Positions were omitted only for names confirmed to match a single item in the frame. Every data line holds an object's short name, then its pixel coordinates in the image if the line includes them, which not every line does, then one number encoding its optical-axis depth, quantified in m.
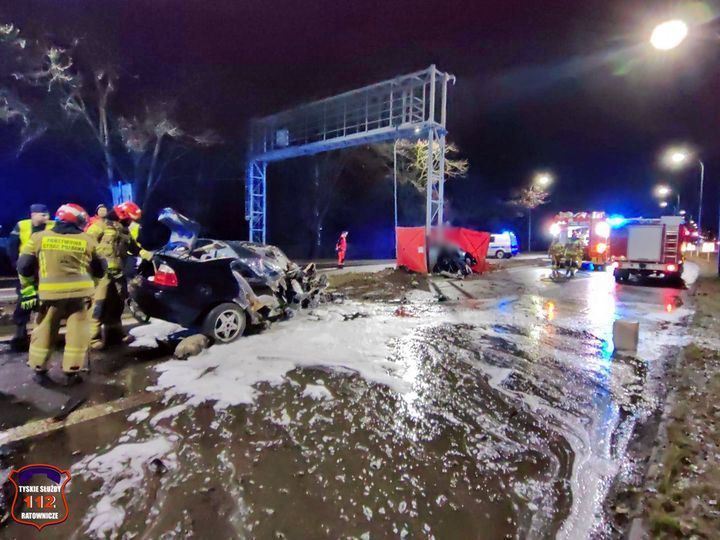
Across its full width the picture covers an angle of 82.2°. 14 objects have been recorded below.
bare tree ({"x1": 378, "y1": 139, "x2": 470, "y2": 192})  28.31
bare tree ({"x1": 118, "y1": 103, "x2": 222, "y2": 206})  19.73
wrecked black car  5.16
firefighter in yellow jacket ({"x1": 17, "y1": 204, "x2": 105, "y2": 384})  4.00
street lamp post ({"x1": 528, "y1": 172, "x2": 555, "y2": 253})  41.72
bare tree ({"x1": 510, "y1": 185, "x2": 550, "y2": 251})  44.28
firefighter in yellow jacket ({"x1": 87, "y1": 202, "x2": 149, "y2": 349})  5.30
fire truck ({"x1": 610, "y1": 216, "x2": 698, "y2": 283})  14.16
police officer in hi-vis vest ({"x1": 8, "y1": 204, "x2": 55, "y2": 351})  5.08
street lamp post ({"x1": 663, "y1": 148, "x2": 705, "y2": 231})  25.91
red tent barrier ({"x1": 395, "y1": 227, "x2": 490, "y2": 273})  15.63
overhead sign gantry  16.16
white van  29.50
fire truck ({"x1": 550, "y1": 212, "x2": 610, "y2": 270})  19.48
